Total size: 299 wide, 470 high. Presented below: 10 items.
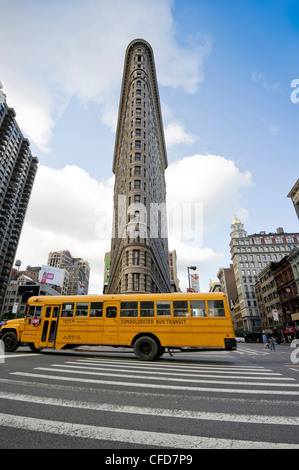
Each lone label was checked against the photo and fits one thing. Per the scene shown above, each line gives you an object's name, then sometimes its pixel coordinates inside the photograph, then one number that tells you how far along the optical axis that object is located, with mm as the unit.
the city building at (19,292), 111150
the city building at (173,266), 157875
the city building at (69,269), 185125
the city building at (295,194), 44094
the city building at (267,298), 59088
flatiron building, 34034
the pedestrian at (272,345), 23808
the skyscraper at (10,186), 86062
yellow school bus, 11008
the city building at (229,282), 110625
